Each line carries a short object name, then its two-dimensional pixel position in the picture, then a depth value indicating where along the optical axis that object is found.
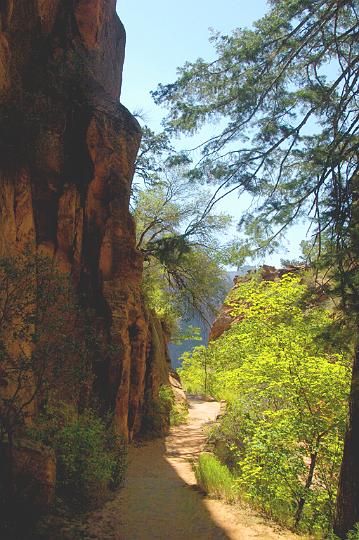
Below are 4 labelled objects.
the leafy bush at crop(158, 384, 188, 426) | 13.74
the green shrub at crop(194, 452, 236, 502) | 6.80
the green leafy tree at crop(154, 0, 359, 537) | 6.04
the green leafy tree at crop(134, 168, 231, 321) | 16.61
